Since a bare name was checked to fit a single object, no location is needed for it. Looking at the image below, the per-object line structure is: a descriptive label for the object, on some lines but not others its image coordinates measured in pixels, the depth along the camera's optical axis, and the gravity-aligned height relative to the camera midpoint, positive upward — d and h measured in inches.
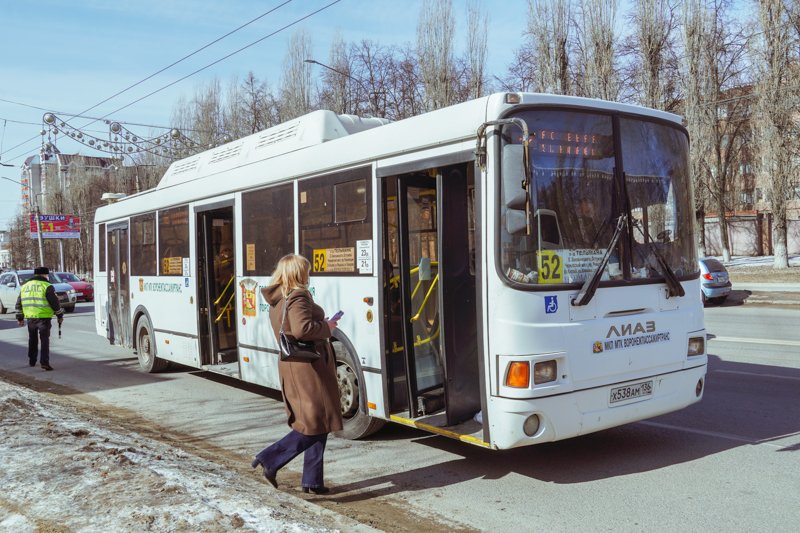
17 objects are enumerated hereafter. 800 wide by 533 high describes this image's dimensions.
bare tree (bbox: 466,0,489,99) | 1446.9 +383.2
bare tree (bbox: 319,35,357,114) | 1635.1 +385.6
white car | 1140.5 -25.8
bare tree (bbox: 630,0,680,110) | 1284.4 +356.9
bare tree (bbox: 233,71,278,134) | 1863.9 +394.3
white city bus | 210.5 -0.9
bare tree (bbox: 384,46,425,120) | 1659.8 +391.6
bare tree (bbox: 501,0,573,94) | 1307.8 +373.5
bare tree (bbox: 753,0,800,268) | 1134.4 +215.3
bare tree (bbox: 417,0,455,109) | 1462.8 +395.6
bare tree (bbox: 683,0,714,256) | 1277.1 +285.0
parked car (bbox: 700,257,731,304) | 849.5 -35.6
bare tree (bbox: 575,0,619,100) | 1270.9 +353.3
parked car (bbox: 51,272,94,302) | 1438.2 -29.0
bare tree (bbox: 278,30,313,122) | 1664.6 +399.9
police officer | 512.1 -22.0
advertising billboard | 2399.1 +152.8
